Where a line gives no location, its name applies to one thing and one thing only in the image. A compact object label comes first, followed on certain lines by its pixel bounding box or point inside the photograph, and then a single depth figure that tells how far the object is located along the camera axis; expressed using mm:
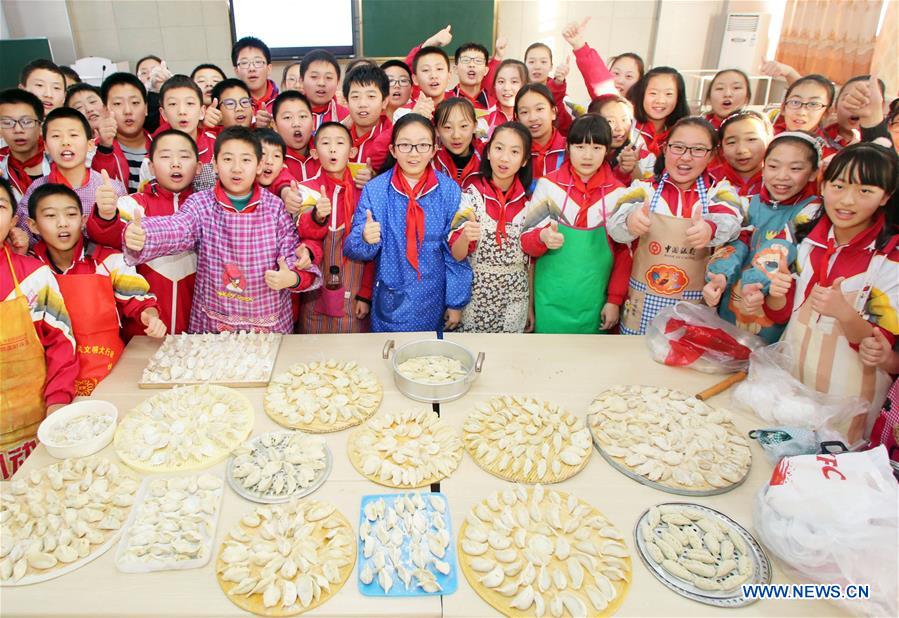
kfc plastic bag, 1019
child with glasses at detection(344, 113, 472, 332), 2111
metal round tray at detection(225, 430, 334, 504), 1271
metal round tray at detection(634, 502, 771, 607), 1071
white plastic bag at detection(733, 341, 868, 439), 1454
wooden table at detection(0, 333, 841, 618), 1054
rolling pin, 1654
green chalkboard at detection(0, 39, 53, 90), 4922
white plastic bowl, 1372
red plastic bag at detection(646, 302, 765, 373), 1776
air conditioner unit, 4984
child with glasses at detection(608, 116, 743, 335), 1995
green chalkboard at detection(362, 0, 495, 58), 5312
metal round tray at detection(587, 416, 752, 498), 1309
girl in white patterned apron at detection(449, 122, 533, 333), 2131
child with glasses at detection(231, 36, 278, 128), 3199
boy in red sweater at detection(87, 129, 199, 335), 1922
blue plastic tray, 1078
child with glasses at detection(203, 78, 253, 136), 2719
